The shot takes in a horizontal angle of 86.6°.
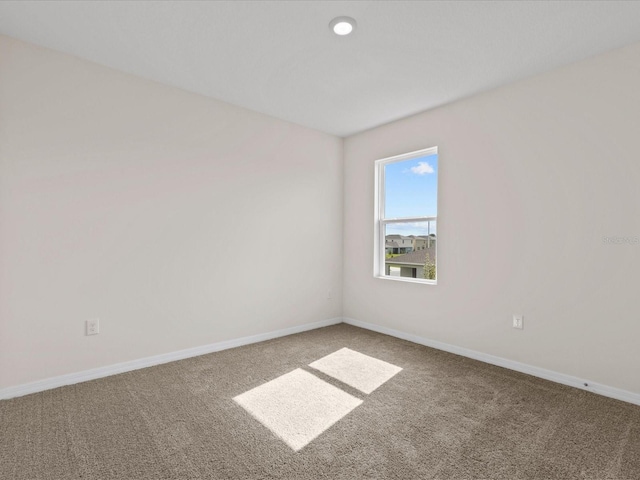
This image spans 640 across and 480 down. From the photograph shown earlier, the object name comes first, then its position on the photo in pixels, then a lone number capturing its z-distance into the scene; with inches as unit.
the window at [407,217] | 146.9
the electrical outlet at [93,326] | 105.7
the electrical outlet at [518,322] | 115.4
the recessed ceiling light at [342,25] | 84.9
